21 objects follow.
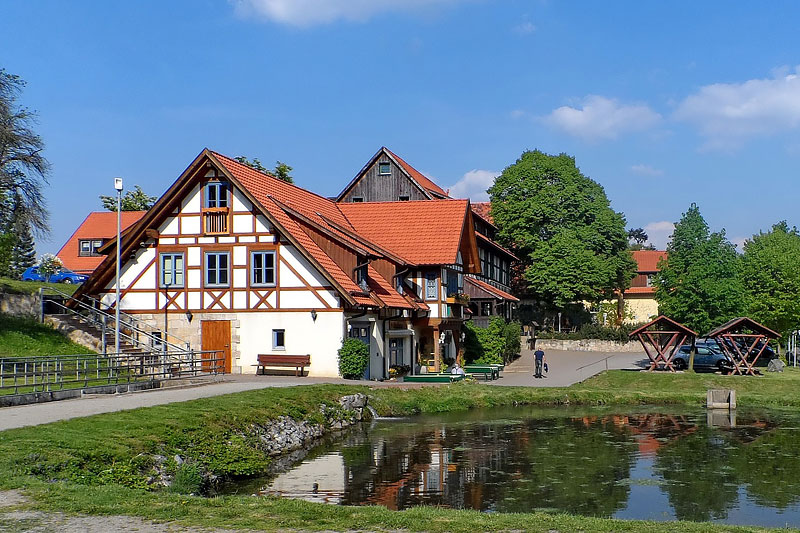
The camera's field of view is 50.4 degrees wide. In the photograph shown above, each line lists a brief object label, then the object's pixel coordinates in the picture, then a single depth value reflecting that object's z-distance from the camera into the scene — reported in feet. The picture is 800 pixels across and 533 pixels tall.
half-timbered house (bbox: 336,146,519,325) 207.51
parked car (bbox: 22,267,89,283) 174.40
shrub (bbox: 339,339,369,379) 120.57
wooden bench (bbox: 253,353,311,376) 122.21
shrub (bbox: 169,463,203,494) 56.03
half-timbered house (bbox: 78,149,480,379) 123.85
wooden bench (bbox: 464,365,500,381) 140.36
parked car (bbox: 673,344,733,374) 153.38
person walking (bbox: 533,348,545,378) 143.95
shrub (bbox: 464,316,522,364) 166.61
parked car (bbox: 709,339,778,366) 161.93
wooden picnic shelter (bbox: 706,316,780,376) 143.54
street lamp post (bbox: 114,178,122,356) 102.68
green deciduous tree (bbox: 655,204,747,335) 156.25
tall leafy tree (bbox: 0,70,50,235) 127.54
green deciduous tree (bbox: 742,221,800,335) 173.06
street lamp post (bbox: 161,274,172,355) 131.34
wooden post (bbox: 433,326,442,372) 146.00
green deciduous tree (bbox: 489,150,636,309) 217.97
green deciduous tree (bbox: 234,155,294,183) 236.63
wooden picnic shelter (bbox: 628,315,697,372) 146.82
